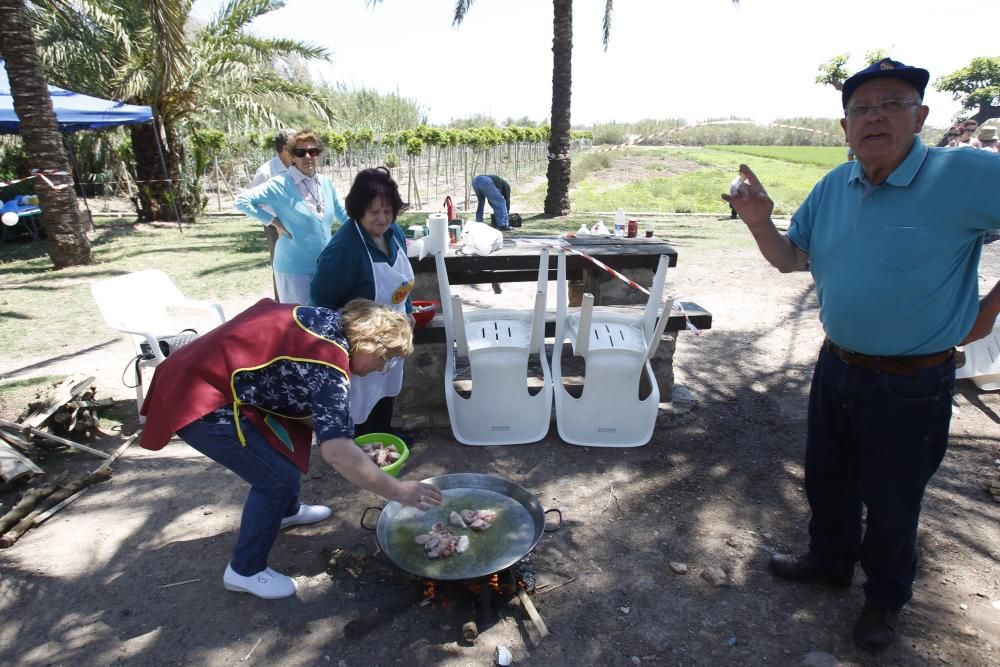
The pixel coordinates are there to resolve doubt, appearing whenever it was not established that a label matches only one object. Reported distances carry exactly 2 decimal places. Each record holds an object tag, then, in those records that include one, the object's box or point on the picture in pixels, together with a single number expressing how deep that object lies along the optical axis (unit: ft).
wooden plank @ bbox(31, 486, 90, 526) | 10.52
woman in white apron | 10.55
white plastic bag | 15.53
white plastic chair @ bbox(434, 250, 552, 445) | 12.60
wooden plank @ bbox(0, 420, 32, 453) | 12.03
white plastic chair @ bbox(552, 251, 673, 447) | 12.62
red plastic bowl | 13.20
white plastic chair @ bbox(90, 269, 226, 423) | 13.78
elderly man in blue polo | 6.54
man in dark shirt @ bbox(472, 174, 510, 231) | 33.42
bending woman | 7.06
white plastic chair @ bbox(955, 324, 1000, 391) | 15.47
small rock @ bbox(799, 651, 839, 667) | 7.74
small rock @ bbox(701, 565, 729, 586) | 9.20
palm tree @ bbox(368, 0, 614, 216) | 40.65
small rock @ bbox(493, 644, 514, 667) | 7.75
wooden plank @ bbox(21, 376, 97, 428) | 12.55
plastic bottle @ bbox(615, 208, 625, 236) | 18.44
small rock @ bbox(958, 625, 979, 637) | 8.14
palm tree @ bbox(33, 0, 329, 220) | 40.50
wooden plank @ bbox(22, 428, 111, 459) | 11.93
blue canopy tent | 32.32
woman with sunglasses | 13.71
